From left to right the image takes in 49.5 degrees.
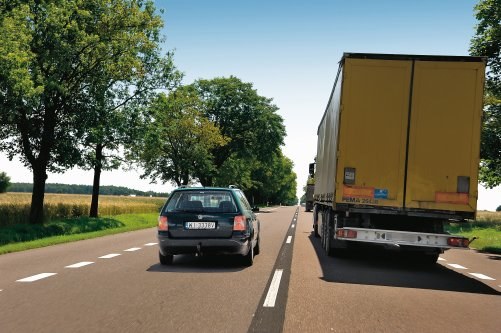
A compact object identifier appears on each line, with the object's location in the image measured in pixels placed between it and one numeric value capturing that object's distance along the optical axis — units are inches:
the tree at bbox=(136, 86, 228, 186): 1877.5
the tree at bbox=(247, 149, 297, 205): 2314.5
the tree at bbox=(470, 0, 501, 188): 1109.5
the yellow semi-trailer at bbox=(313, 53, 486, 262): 382.0
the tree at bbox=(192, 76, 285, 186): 2187.5
